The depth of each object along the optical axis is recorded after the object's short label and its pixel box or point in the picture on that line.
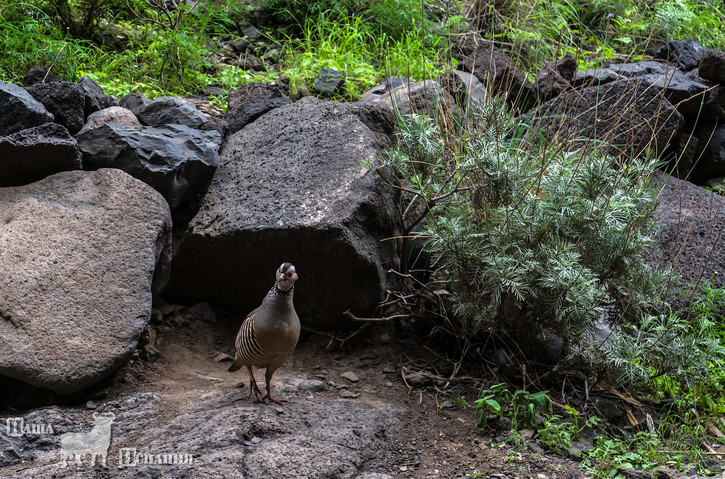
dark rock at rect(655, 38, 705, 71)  6.83
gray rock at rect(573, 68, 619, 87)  6.36
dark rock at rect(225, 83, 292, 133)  5.36
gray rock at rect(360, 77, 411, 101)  6.11
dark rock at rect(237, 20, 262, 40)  7.38
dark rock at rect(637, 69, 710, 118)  6.20
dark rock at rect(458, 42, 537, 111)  6.07
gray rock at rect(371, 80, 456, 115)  5.24
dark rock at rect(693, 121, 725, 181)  6.39
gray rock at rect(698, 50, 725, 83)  6.24
